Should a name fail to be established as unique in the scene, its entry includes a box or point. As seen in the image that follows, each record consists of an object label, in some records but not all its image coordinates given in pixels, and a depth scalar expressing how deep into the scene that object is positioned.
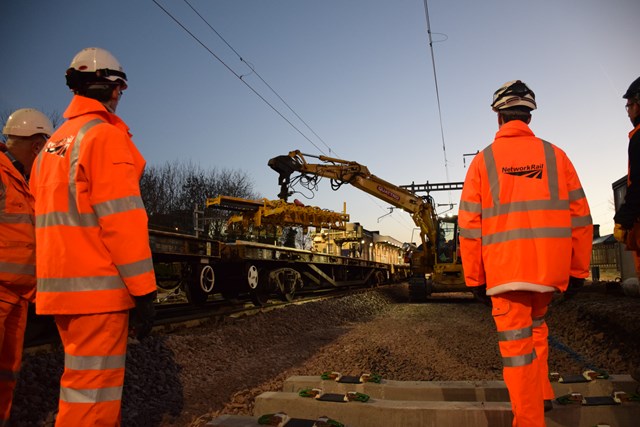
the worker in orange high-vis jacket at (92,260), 1.80
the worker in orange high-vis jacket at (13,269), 2.47
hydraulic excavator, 13.02
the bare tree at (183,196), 33.87
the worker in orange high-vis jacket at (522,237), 2.26
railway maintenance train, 7.62
